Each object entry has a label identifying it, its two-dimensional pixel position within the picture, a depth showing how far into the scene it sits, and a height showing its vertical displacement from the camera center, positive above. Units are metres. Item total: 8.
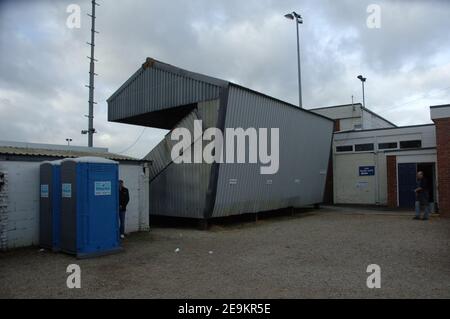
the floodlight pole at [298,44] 24.28 +9.10
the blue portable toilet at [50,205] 9.21 -0.61
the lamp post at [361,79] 33.84 +9.15
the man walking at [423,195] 14.74 -0.71
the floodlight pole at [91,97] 21.53 +4.93
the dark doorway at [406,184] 19.42 -0.34
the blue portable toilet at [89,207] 8.52 -0.63
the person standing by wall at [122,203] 11.23 -0.70
